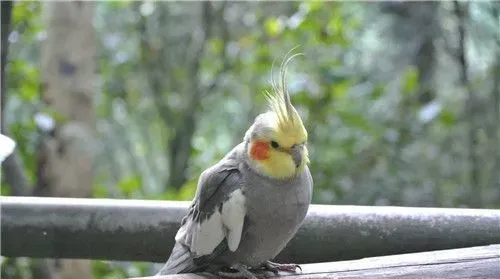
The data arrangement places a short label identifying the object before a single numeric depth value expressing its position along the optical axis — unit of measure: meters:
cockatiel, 1.97
